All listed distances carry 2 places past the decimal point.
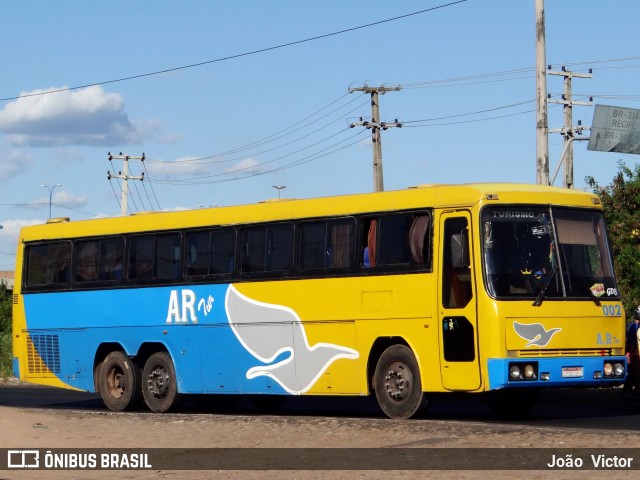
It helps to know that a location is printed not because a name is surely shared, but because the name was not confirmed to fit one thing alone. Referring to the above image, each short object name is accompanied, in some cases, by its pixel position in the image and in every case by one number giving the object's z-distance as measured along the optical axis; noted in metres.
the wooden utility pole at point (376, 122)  53.83
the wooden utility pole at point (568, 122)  57.19
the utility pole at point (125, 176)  81.50
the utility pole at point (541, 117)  28.98
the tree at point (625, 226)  29.84
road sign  51.09
